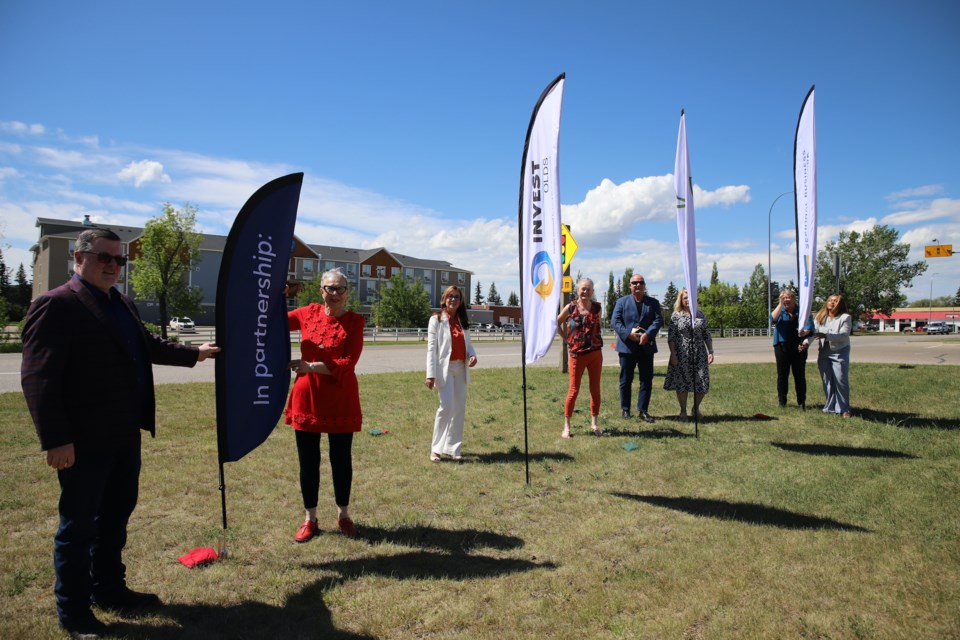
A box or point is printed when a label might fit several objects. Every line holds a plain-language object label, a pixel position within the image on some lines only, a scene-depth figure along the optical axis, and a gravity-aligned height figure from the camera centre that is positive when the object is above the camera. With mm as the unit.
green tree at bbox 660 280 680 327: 100219 +5008
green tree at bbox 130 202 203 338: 39556 +5532
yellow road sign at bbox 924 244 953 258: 32634 +4052
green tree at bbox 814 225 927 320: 77812 +6535
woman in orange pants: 7414 -222
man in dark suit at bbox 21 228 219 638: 2727 -422
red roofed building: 116438 +292
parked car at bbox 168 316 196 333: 52062 +513
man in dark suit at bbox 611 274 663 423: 8256 -59
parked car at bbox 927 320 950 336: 71862 -1410
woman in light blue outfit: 8648 -501
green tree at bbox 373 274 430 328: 54375 +2120
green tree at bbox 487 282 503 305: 148500 +7588
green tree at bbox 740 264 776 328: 76188 +3328
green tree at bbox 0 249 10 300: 80625 +9221
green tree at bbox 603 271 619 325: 119875 +6254
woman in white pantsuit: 6312 -479
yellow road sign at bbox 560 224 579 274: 13609 +1922
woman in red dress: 4121 -470
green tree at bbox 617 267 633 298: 116938 +9039
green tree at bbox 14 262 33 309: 79775 +5670
